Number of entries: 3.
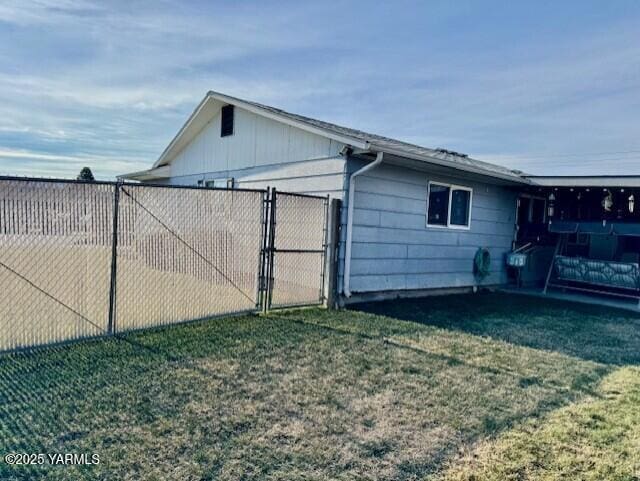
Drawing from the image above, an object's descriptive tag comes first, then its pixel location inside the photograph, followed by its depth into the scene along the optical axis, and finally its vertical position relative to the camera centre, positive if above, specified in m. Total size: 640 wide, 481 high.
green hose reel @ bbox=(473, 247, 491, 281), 8.99 -0.67
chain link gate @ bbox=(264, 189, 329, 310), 6.27 -0.36
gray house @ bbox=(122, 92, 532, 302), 6.63 +0.76
